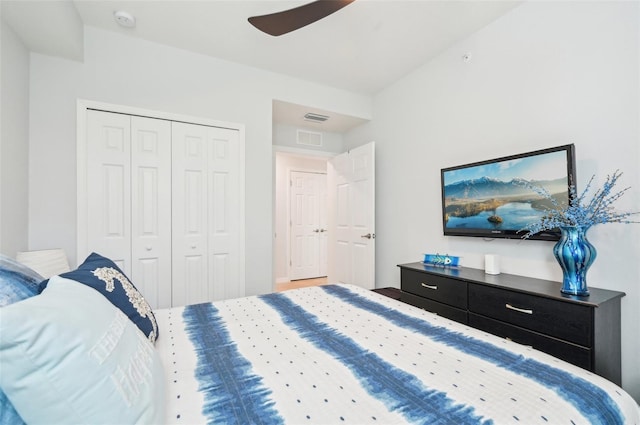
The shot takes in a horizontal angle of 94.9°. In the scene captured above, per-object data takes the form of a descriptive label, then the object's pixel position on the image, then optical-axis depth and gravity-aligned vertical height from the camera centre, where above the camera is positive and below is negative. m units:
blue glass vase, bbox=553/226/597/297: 1.71 -0.26
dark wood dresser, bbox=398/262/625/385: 1.59 -0.63
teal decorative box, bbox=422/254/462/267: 2.71 -0.43
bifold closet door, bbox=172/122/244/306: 2.86 +0.01
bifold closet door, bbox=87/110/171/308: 2.54 +0.16
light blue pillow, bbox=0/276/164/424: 0.55 -0.32
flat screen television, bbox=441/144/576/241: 1.99 +0.18
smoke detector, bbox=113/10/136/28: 2.33 +1.61
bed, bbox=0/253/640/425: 0.77 -0.54
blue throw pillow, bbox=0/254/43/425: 0.79 -0.20
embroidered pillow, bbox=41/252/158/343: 1.08 -0.29
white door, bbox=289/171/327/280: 5.49 -0.20
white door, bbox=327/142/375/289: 3.64 -0.02
